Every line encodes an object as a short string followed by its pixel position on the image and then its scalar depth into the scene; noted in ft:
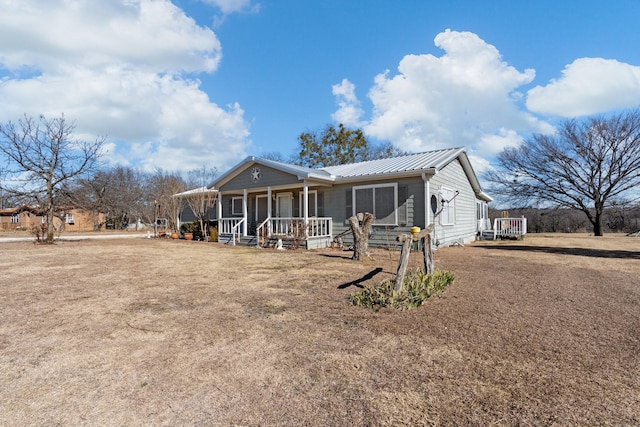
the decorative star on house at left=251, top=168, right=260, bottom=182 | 49.24
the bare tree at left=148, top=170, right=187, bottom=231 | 67.82
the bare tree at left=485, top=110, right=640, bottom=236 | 74.54
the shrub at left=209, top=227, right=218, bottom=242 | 55.62
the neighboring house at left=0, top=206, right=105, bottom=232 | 125.18
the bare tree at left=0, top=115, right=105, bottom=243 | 45.09
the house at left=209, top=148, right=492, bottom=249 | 39.24
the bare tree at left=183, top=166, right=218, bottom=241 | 58.49
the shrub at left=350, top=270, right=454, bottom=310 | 15.37
